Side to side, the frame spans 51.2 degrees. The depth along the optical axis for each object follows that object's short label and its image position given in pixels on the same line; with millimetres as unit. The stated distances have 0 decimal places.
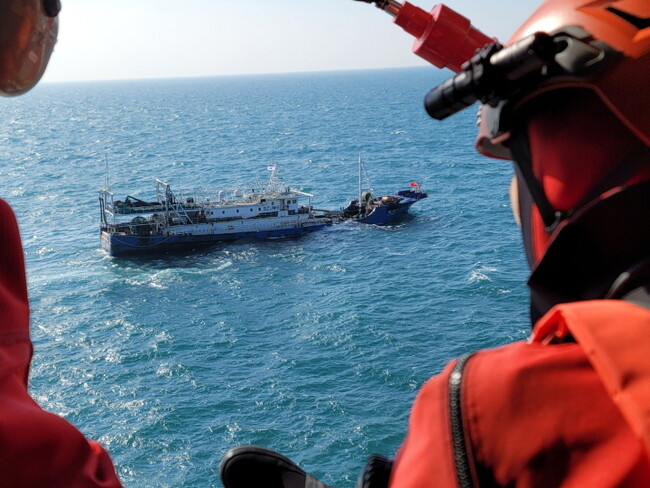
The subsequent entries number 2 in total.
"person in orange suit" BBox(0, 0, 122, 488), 1867
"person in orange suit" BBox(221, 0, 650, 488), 1373
